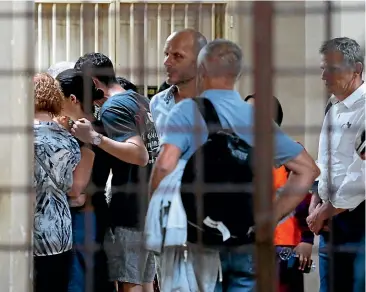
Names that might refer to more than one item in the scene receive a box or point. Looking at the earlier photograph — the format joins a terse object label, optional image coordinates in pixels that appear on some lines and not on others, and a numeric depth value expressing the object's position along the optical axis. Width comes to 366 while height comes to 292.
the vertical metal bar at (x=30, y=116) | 8.41
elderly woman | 8.16
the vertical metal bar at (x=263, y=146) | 5.70
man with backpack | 7.36
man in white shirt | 8.12
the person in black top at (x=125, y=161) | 8.51
